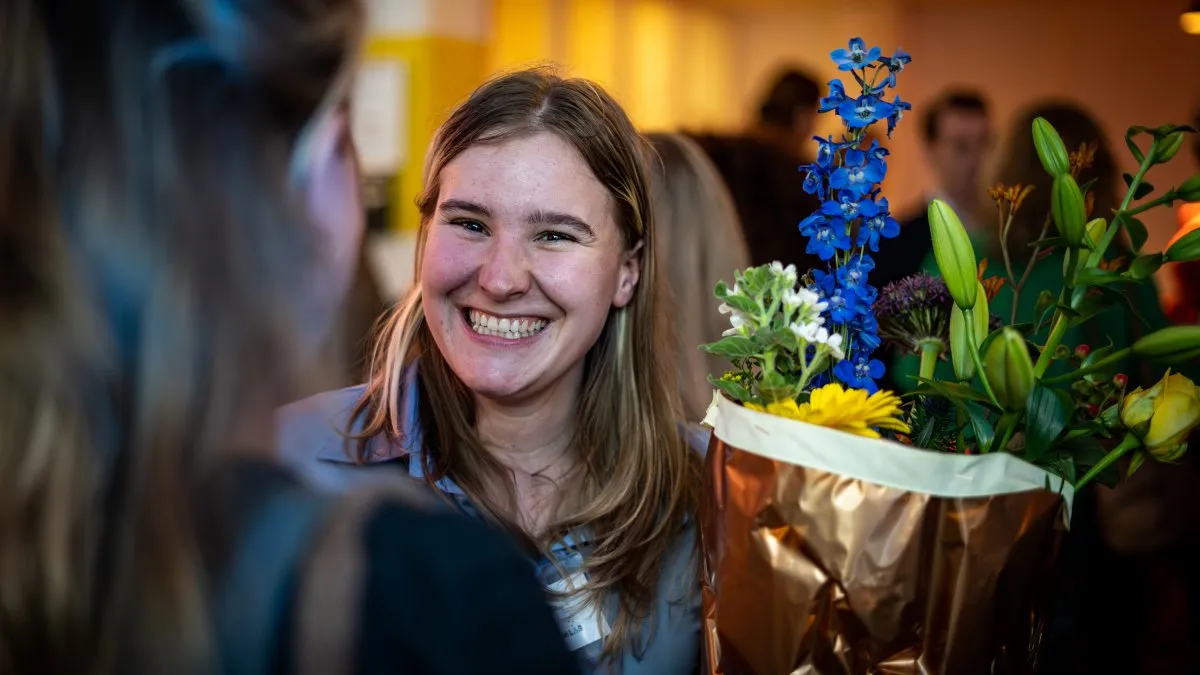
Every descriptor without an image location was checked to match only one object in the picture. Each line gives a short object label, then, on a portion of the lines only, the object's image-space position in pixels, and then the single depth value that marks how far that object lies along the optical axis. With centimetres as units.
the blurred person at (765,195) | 264
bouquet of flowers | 101
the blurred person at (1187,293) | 268
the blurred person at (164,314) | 54
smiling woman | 148
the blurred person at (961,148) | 396
